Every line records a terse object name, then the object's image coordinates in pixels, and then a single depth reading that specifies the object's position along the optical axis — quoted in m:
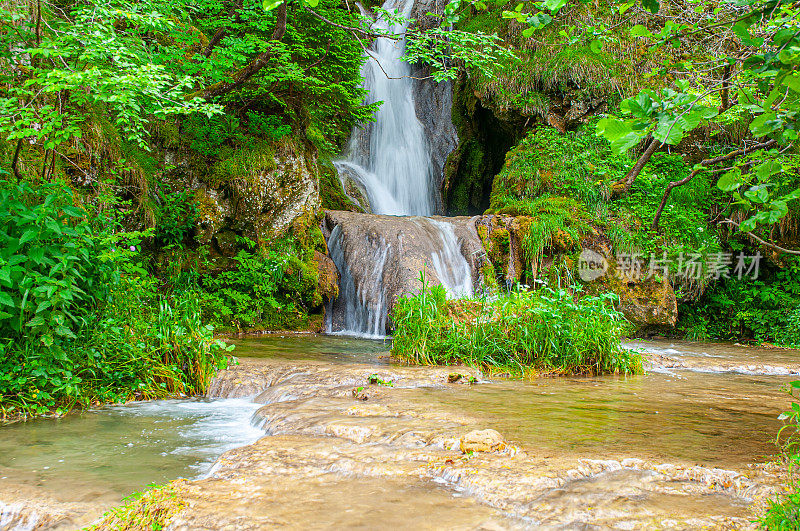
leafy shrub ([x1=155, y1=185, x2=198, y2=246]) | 9.02
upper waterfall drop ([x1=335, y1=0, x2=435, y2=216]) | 14.11
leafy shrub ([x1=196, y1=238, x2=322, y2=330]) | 9.21
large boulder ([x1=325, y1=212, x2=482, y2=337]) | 9.69
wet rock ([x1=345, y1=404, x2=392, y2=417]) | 3.53
